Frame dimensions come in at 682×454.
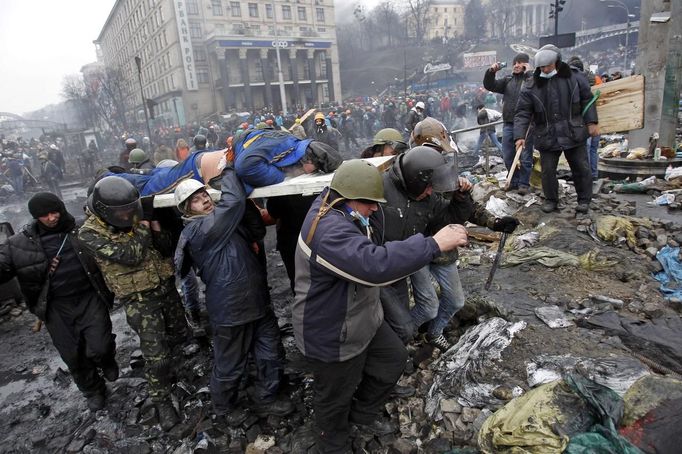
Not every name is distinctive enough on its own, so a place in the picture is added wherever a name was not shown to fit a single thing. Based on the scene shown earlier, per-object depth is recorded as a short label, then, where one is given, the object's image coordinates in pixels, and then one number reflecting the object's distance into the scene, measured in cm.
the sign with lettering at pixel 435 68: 3491
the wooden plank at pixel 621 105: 612
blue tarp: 394
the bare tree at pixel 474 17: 6375
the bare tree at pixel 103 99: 4191
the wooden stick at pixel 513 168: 580
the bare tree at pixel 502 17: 6100
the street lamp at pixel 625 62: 3612
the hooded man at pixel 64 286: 332
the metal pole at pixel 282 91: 2673
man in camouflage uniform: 313
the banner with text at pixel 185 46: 4141
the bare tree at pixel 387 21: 6744
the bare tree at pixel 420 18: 6444
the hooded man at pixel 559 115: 516
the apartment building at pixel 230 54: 4297
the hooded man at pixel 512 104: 638
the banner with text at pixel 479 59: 4153
